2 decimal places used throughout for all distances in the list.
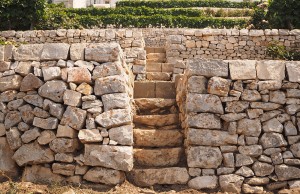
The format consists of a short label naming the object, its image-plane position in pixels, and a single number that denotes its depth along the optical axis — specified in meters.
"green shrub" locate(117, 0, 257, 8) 19.47
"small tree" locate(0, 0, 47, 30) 11.73
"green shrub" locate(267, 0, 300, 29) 11.41
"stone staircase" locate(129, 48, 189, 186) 4.92
